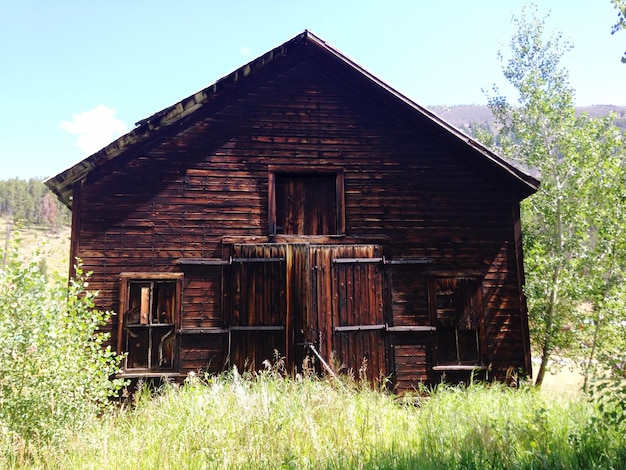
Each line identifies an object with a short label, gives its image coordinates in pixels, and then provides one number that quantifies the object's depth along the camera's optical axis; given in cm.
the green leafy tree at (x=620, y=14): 716
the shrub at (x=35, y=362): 523
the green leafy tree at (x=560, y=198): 1259
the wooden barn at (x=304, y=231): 869
